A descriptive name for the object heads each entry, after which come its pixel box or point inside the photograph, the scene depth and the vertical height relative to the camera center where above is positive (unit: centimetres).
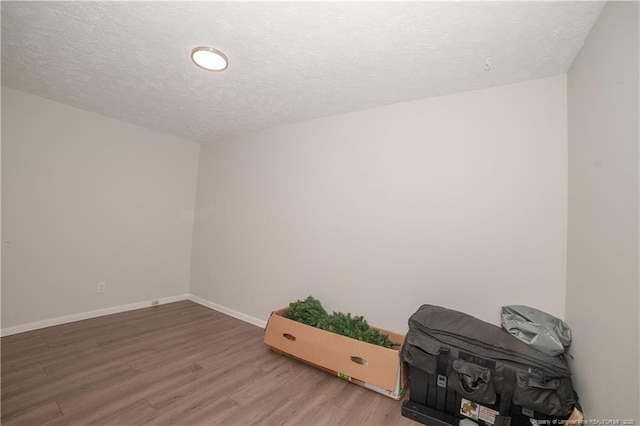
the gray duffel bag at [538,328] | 144 -56
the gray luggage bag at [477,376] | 135 -82
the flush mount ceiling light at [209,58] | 167 +112
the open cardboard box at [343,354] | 183 -103
